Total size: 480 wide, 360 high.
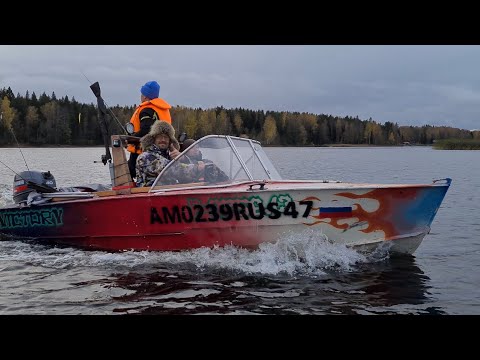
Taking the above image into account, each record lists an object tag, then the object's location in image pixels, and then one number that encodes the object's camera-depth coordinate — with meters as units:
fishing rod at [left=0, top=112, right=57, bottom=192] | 10.45
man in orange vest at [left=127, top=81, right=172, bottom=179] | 9.59
